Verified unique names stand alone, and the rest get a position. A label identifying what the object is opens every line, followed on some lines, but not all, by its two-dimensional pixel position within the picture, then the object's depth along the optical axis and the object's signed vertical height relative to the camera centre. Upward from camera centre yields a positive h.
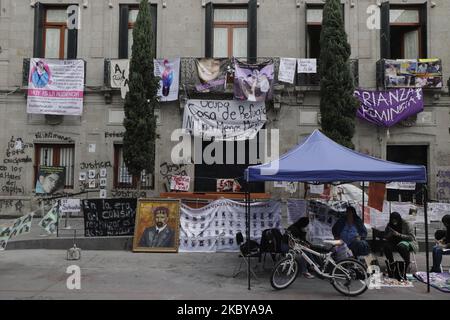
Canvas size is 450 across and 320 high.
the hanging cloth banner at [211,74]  17.20 +3.62
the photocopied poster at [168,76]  17.27 +3.51
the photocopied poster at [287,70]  17.31 +3.80
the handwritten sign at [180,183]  17.24 -0.34
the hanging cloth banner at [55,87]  17.28 +3.12
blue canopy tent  8.48 +0.08
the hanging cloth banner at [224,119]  17.21 +2.01
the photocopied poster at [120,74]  17.31 +3.61
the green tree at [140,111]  14.84 +1.93
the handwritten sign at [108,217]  12.41 -1.15
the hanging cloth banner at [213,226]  11.84 -1.31
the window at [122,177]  17.55 -0.14
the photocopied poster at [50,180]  16.86 -0.27
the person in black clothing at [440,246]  9.23 -1.37
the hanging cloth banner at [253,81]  17.17 +3.36
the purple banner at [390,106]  17.08 +2.49
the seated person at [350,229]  9.34 -1.07
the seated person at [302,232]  8.60 -1.09
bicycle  7.89 -1.61
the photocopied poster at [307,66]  17.33 +3.95
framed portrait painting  11.84 -1.34
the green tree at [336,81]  15.78 +3.19
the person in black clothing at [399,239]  9.11 -1.23
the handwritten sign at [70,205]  13.41 -0.92
